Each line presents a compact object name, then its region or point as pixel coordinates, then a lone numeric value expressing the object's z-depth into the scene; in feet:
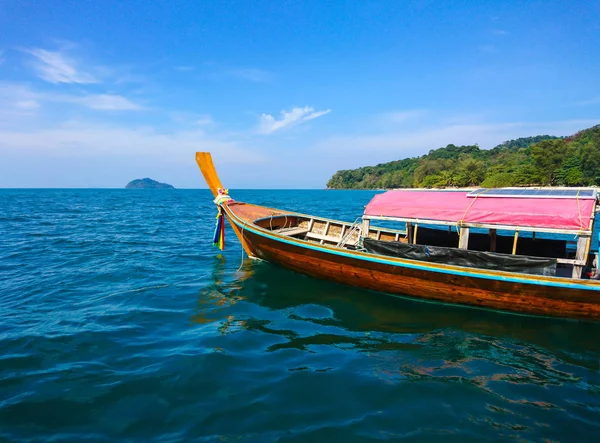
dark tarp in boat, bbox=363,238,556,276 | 27.78
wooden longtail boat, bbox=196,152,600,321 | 26.50
